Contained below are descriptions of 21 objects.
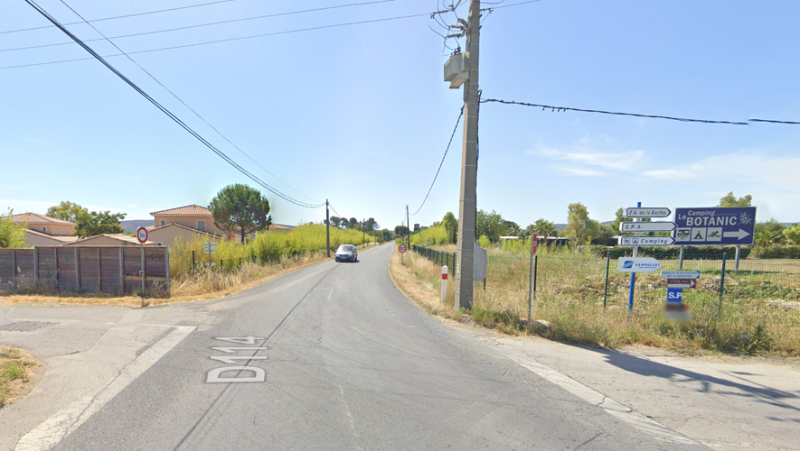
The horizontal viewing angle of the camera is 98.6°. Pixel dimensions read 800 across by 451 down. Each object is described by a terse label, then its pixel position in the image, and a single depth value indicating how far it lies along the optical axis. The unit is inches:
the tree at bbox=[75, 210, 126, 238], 2068.2
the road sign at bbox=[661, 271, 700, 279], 281.9
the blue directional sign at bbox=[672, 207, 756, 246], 363.3
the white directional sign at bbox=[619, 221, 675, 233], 297.0
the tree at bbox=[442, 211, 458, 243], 2017.3
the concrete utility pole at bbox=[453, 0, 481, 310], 365.7
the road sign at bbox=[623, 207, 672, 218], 296.8
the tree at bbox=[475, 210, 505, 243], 1886.1
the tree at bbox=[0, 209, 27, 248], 813.2
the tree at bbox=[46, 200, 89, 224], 2511.1
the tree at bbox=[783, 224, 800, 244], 1006.4
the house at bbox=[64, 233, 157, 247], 1183.6
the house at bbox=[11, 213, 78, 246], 1476.4
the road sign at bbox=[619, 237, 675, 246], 298.5
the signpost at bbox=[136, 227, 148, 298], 453.7
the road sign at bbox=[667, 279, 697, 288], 281.1
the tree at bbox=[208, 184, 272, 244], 1609.3
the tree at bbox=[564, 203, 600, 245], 2324.1
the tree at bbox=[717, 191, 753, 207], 1713.8
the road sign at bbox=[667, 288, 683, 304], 279.0
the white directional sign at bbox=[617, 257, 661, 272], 293.1
